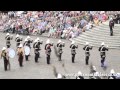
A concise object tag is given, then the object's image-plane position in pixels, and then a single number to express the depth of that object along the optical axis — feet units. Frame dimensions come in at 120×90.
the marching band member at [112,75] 71.24
